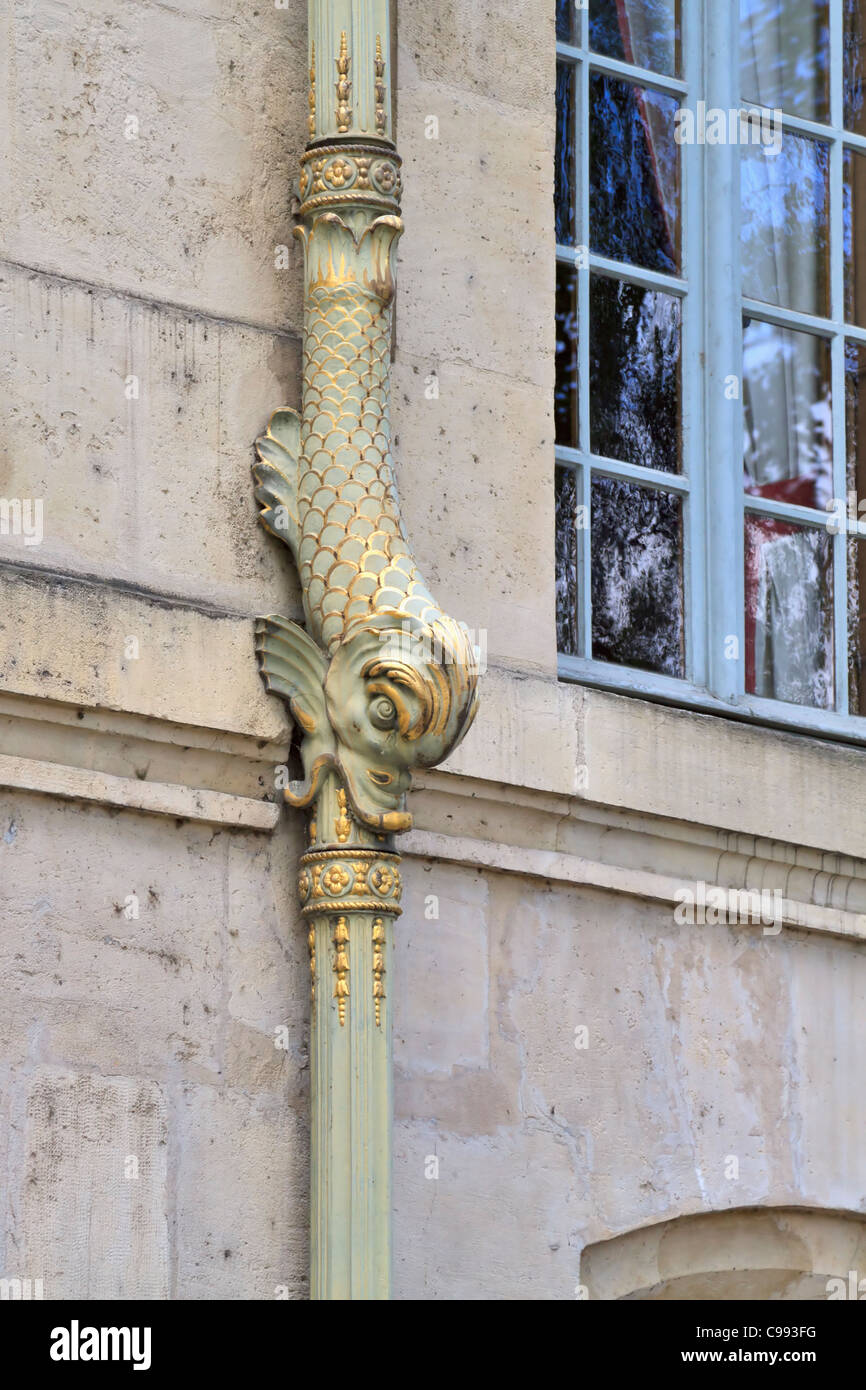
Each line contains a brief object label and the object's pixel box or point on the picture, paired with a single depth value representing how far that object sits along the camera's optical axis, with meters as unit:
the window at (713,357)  7.07
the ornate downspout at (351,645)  5.84
